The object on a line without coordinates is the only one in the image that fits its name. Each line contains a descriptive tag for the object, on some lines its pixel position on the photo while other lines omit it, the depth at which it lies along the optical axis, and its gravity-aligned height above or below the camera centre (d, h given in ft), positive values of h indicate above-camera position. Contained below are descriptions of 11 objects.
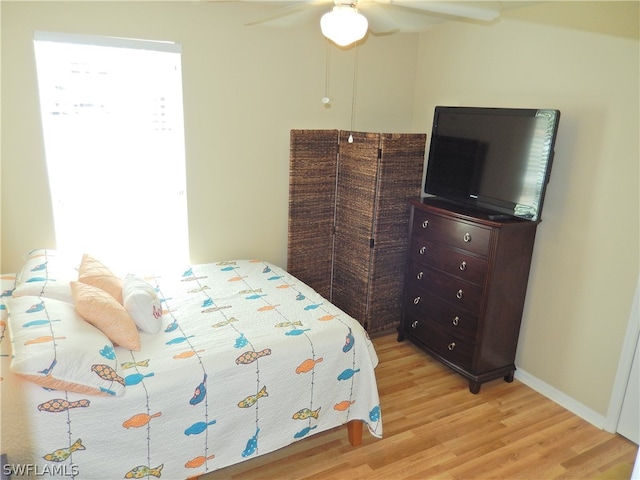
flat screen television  8.52 -0.48
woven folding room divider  10.96 -2.14
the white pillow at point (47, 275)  7.44 -2.72
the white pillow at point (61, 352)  5.57 -2.93
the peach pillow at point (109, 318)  6.75 -2.91
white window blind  9.13 -0.53
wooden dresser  9.14 -3.14
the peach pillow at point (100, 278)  7.80 -2.71
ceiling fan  6.22 +1.94
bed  5.65 -3.53
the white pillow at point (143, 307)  7.31 -2.97
